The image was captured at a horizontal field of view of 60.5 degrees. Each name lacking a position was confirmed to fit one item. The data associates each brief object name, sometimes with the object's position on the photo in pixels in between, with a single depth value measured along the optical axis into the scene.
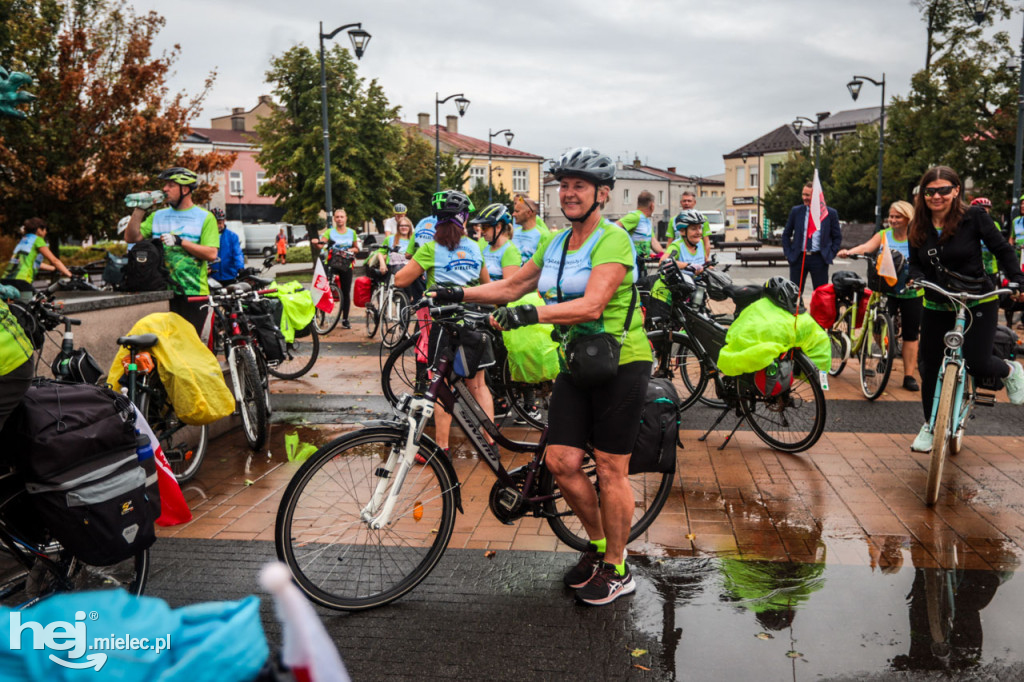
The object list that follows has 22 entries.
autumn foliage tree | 17.95
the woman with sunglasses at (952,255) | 5.54
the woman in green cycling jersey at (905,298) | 8.30
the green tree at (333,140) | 39.59
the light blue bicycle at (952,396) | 5.05
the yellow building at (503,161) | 81.62
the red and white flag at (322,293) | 10.74
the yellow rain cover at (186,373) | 5.11
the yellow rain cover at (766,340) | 6.21
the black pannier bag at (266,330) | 6.89
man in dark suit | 11.02
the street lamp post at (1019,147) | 18.50
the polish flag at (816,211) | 8.84
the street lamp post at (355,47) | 22.23
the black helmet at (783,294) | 6.43
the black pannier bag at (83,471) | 2.90
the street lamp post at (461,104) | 34.79
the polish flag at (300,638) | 1.20
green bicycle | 8.20
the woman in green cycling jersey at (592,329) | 3.58
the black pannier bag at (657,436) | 3.99
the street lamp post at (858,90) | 32.41
